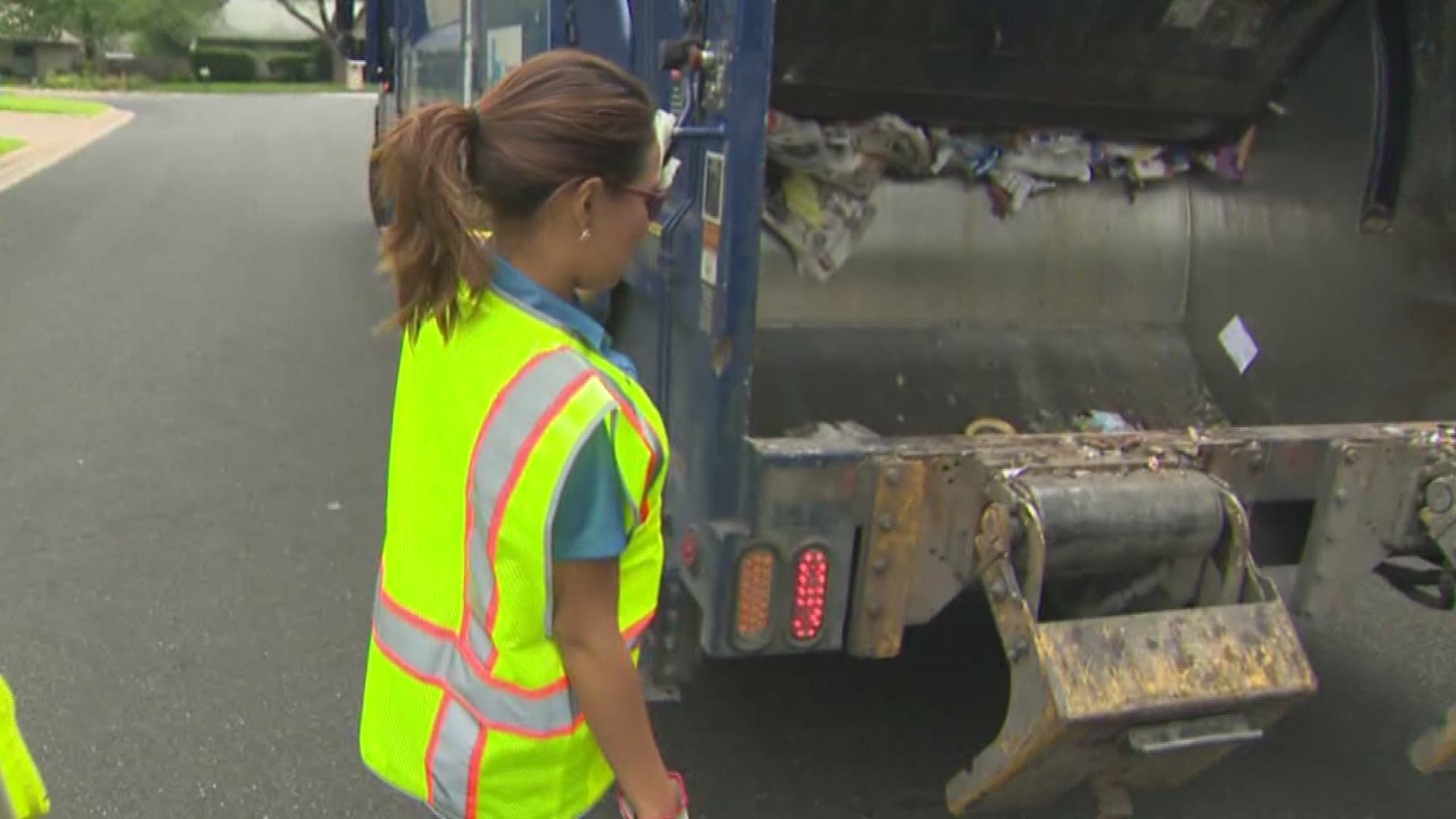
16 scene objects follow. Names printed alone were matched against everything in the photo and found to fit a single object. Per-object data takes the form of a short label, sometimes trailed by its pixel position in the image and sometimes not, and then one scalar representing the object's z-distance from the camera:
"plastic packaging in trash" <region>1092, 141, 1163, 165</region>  4.33
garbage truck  2.55
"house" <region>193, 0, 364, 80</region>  61.03
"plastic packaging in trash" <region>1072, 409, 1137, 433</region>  3.98
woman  1.54
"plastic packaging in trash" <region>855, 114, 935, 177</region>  4.01
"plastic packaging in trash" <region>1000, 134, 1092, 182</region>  4.27
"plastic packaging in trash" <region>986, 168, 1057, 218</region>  4.27
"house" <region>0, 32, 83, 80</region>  53.59
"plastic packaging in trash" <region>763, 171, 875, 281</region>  3.87
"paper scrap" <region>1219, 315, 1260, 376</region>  4.18
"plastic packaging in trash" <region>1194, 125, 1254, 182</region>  4.30
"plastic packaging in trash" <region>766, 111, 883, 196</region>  3.74
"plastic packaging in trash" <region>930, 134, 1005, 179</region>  4.19
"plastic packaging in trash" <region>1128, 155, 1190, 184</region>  4.39
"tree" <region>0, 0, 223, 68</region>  51.09
